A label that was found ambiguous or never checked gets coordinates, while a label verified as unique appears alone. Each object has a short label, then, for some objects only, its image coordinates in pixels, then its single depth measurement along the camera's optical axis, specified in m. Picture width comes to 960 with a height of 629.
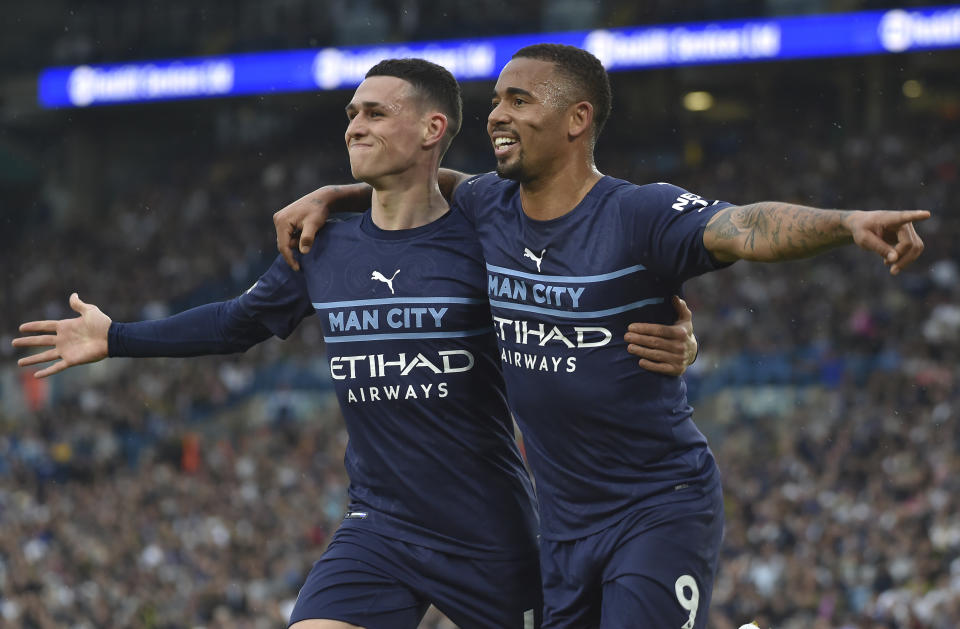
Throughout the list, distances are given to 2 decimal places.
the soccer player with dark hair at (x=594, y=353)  8.11
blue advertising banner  41.00
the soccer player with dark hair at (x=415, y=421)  9.34
